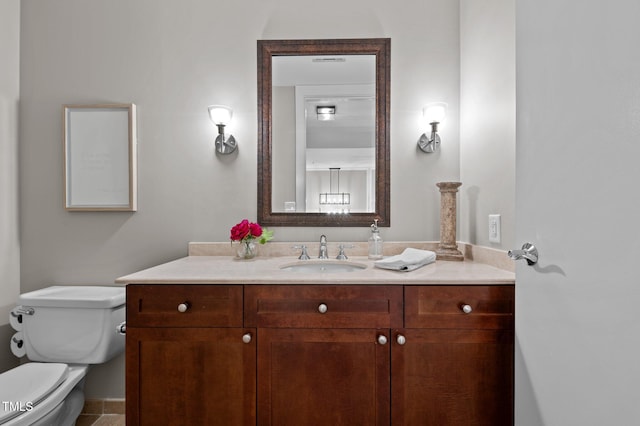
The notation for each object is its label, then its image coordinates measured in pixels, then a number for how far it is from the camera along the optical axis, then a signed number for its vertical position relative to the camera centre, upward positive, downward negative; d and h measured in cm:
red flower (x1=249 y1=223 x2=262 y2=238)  165 -10
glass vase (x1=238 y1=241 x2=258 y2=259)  168 -20
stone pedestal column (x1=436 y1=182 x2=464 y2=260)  166 -4
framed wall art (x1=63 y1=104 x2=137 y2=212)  182 +30
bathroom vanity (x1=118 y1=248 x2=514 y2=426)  120 -51
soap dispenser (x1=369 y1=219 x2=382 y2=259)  170 -19
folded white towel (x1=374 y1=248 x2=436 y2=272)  138 -21
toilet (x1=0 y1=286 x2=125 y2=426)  156 -59
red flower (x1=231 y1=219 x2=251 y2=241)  163 -10
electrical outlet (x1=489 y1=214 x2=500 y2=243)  142 -7
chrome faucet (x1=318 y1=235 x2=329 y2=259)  172 -20
